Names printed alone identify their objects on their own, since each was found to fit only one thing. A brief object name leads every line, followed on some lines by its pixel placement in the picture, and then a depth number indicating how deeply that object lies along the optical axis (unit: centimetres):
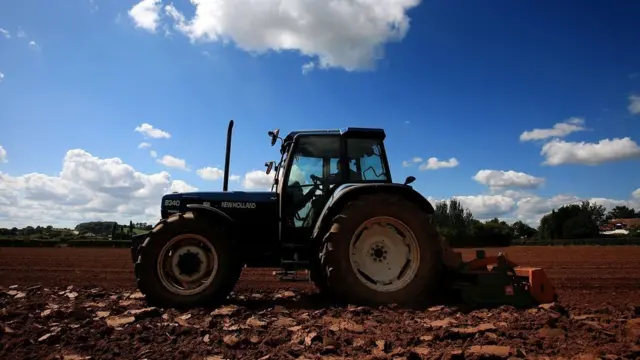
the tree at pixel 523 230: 7962
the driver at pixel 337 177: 607
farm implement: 524
